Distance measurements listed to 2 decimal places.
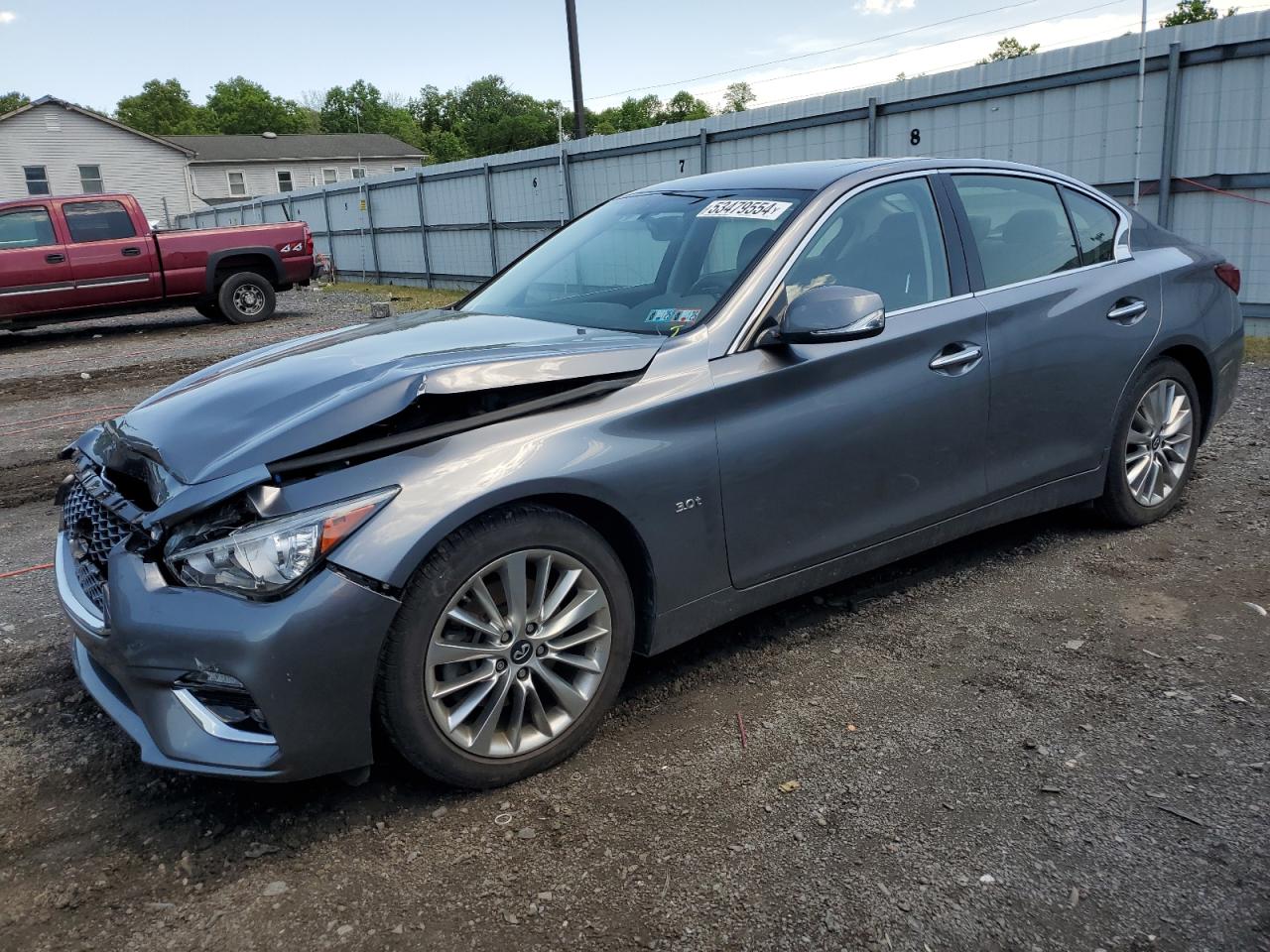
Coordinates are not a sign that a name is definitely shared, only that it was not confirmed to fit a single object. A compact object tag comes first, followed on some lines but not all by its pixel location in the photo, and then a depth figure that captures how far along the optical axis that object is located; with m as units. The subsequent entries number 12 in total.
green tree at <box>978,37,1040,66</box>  94.41
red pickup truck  14.59
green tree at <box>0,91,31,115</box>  96.65
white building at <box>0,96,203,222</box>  43.62
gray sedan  2.59
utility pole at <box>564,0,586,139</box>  23.16
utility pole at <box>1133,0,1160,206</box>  9.91
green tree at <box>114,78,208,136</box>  98.31
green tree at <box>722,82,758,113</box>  113.00
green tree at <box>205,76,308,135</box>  95.31
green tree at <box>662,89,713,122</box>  108.50
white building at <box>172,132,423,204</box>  57.41
